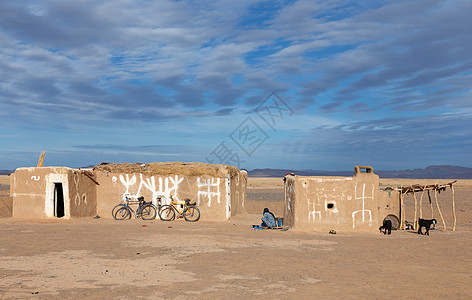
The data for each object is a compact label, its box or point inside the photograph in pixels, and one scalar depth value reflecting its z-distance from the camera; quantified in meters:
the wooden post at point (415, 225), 16.87
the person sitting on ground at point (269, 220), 15.73
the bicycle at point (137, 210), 18.50
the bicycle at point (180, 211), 18.25
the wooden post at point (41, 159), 19.91
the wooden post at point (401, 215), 16.73
